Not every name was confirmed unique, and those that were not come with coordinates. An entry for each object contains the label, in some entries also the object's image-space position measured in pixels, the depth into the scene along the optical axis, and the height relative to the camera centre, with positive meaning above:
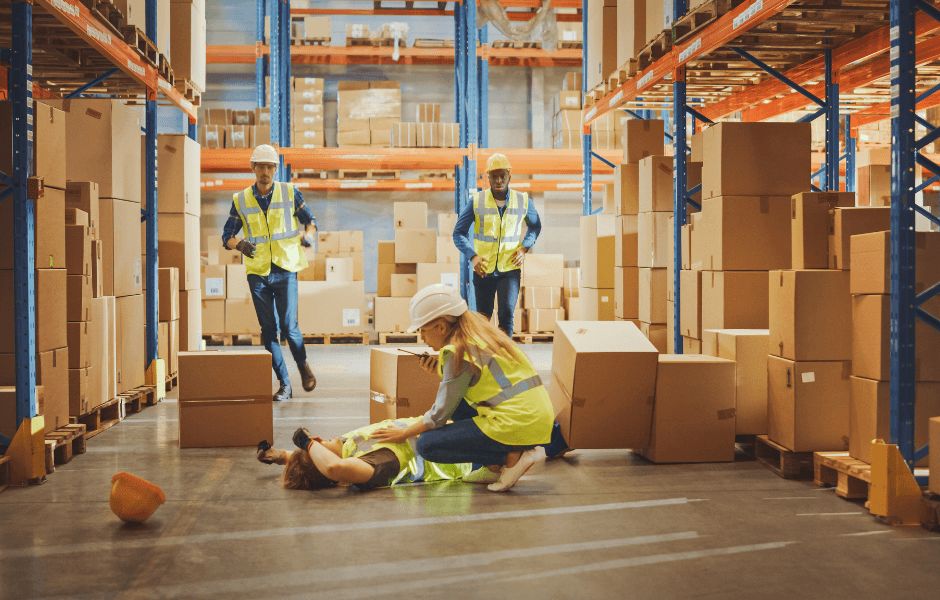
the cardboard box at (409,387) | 5.80 -0.67
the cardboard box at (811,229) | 5.22 +0.25
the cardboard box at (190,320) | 9.24 -0.43
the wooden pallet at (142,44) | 7.12 +1.78
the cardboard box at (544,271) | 13.64 +0.06
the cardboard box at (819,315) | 5.06 -0.21
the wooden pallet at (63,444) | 5.26 -0.95
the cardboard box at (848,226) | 5.05 +0.26
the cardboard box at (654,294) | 8.36 -0.16
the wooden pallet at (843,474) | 4.55 -0.96
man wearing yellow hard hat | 7.66 +0.30
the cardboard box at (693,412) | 5.44 -0.77
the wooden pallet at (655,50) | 7.78 +1.87
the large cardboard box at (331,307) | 13.40 -0.44
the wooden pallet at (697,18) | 6.64 +1.85
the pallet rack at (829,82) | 4.25 +1.72
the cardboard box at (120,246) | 7.09 +0.22
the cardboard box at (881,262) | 4.40 +0.06
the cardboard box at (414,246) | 13.51 +0.40
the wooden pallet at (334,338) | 13.44 -0.89
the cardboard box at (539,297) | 13.58 -0.31
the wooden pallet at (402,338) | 13.89 -0.90
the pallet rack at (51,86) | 4.96 +1.39
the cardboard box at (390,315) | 13.59 -0.56
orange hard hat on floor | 4.11 -0.94
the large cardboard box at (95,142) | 6.98 +0.95
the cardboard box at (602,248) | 10.20 +0.28
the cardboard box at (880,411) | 4.52 -0.64
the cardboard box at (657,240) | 8.30 +0.31
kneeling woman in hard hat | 4.52 -0.59
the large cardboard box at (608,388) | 5.40 -0.63
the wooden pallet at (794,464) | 5.13 -0.99
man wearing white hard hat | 7.60 +0.25
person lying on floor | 4.63 -0.92
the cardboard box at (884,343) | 4.48 -0.32
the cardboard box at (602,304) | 10.23 -0.31
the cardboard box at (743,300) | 6.47 -0.17
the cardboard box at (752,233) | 6.45 +0.28
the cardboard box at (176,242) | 8.95 +0.31
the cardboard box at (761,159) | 6.41 +0.77
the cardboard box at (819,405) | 5.10 -0.68
